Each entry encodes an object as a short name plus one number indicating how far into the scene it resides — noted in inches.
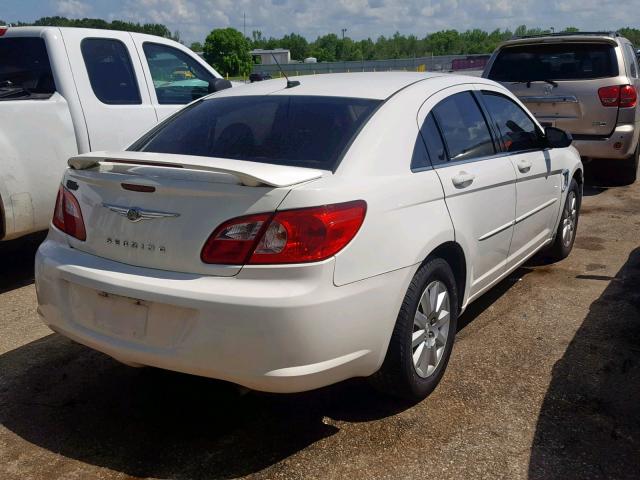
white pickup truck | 202.1
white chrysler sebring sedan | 105.9
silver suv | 317.7
